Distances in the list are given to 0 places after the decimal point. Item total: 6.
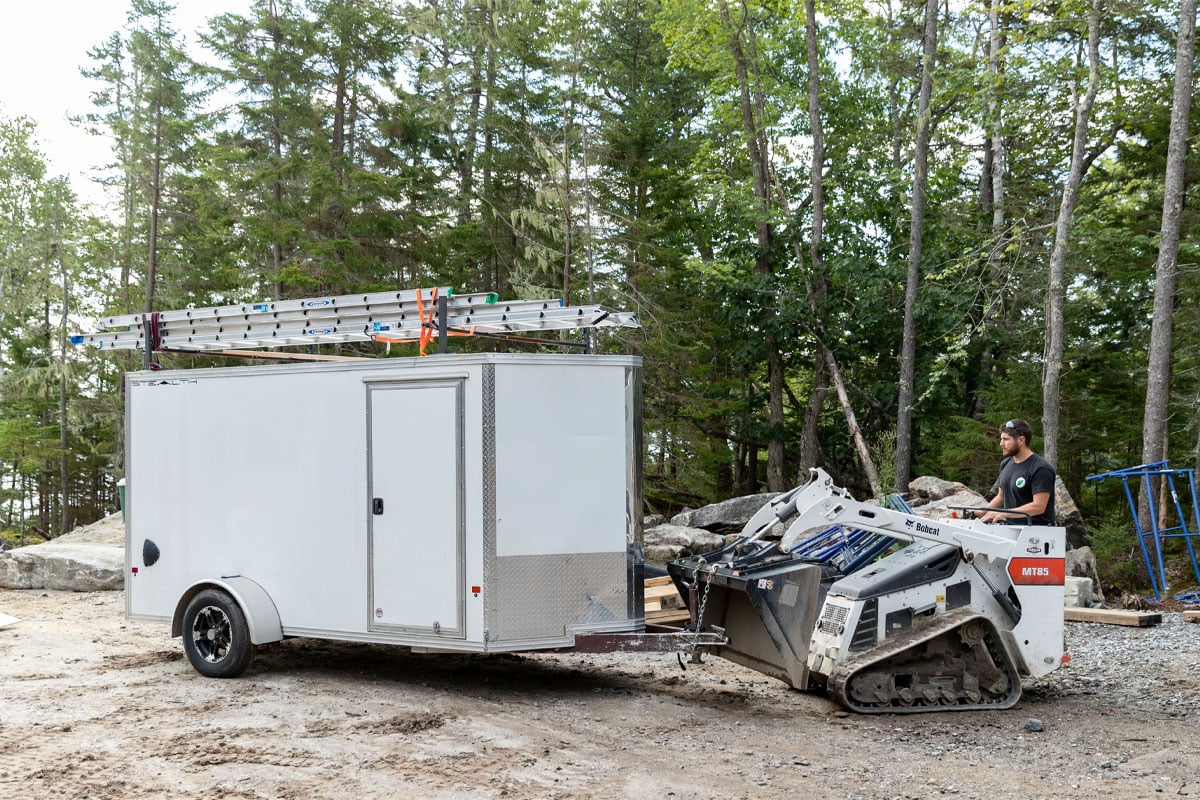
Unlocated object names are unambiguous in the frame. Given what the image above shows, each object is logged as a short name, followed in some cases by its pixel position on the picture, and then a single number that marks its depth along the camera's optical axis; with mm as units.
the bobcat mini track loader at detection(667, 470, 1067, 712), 6801
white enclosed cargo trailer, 7047
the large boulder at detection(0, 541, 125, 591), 14336
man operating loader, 7309
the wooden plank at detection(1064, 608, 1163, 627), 10180
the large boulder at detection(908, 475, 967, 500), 15241
